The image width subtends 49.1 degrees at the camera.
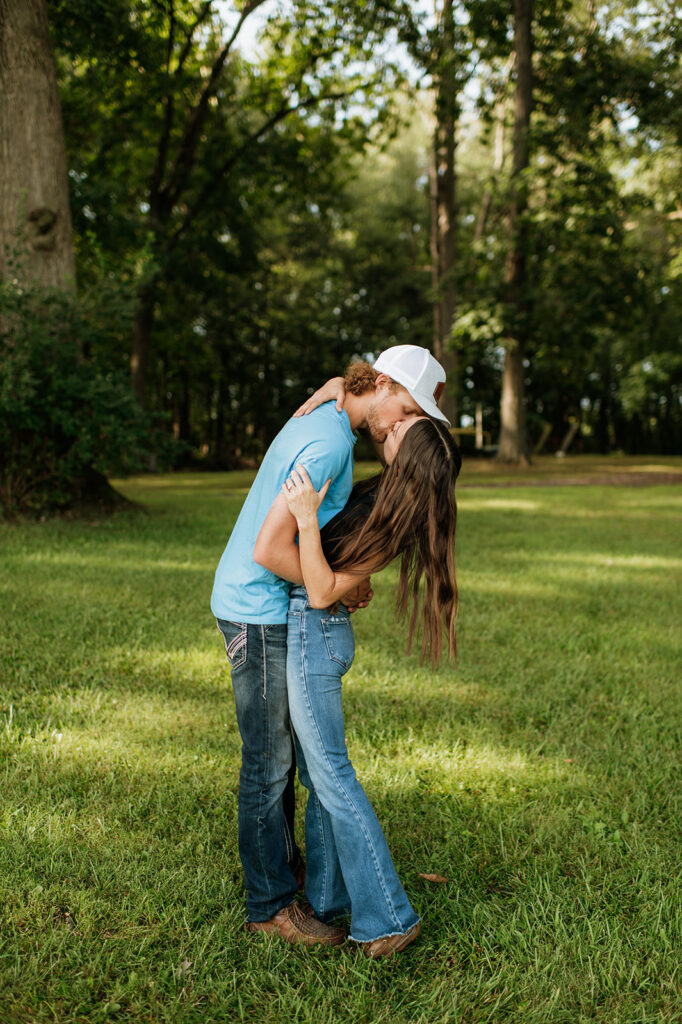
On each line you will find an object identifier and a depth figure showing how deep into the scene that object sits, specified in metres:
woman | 2.18
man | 2.20
